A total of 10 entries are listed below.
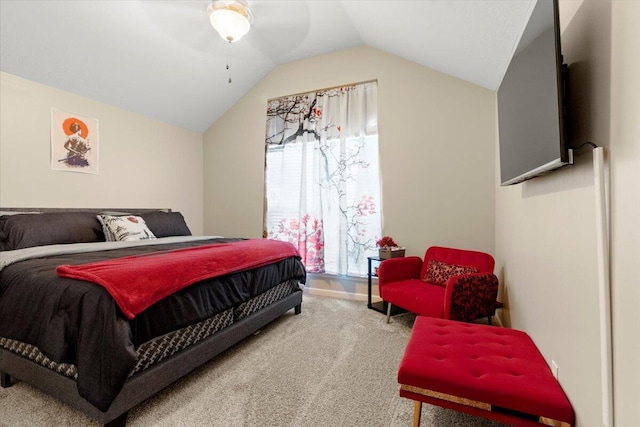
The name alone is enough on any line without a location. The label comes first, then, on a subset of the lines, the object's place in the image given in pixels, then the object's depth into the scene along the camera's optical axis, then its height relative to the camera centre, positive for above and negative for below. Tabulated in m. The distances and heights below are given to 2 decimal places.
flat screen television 1.01 +0.48
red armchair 2.06 -0.57
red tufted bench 1.04 -0.64
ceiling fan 2.28 +1.84
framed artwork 2.77 +0.75
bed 1.24 -0.48
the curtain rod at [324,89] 3.38 +1.57
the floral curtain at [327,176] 3.38 +0.50
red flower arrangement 3.12 -0.29
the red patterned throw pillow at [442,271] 2.50 -0.50
